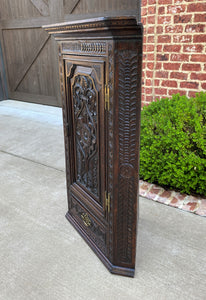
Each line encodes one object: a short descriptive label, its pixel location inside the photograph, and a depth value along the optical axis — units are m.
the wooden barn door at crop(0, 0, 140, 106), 5.82
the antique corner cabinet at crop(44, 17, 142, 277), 1.46
